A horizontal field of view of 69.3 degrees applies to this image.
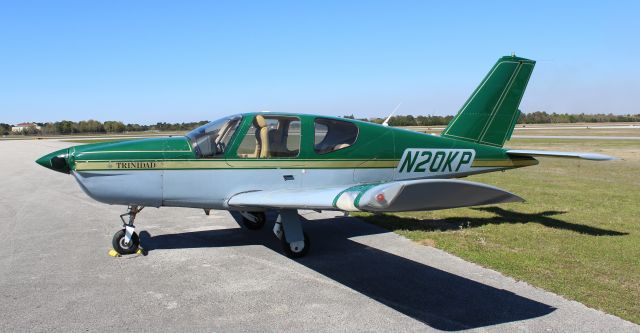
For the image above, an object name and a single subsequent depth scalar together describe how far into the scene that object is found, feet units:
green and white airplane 20.16
